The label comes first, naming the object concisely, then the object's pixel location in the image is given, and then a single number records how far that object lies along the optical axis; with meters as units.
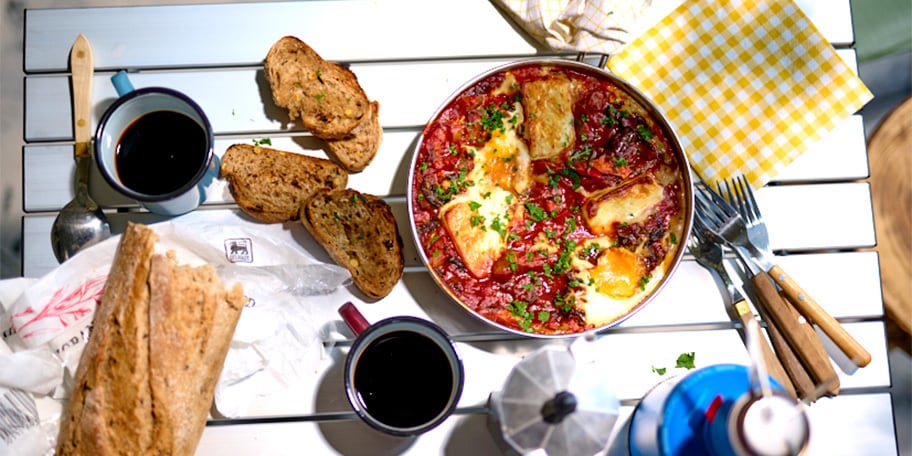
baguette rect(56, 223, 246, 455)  0.74
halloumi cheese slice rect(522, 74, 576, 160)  0.82
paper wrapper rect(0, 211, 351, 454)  0.78
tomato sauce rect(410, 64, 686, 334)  0.82
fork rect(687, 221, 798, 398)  0.84
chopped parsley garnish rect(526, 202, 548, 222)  0.83
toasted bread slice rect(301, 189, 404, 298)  0.83
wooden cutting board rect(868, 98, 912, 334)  0.89
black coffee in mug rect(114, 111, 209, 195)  0.81
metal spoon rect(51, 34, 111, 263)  0.84
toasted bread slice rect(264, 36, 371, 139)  0.84
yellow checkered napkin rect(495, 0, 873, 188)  0.87
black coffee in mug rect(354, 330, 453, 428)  0.78
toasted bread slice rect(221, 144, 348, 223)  0.84
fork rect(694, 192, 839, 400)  0.83
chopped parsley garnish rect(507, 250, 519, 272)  0.82
